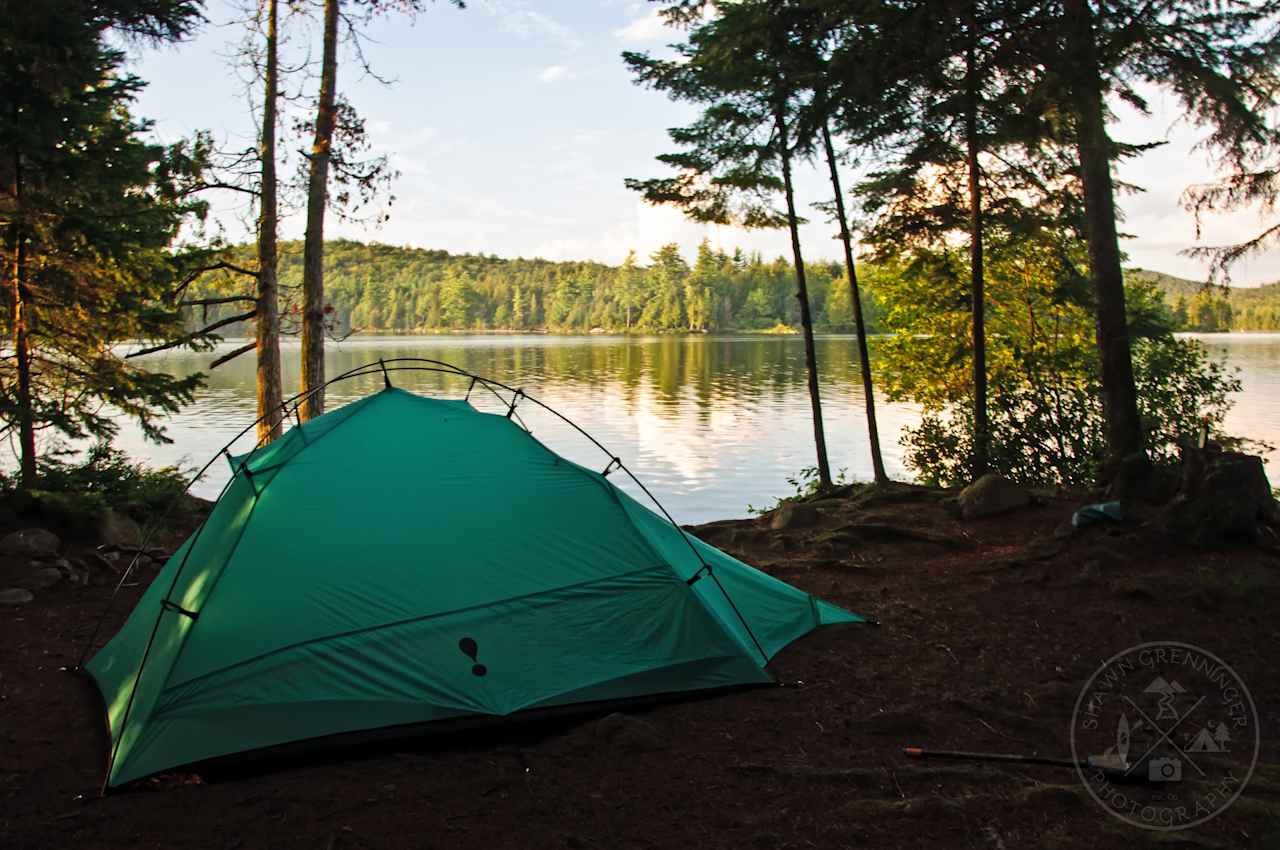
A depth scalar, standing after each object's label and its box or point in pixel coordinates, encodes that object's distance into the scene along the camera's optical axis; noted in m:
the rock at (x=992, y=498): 8.29
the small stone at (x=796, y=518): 9.41
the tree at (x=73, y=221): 7.31
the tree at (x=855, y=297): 12.95
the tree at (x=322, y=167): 11.23
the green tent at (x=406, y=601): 4.01
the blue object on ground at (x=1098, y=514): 6.82
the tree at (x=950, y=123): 7.29
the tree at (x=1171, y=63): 6.52
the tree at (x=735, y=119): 10.91
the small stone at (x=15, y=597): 6.29
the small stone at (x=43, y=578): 6.65
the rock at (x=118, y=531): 7.75
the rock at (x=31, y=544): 7.01
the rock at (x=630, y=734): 3.93
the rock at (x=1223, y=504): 6.17
